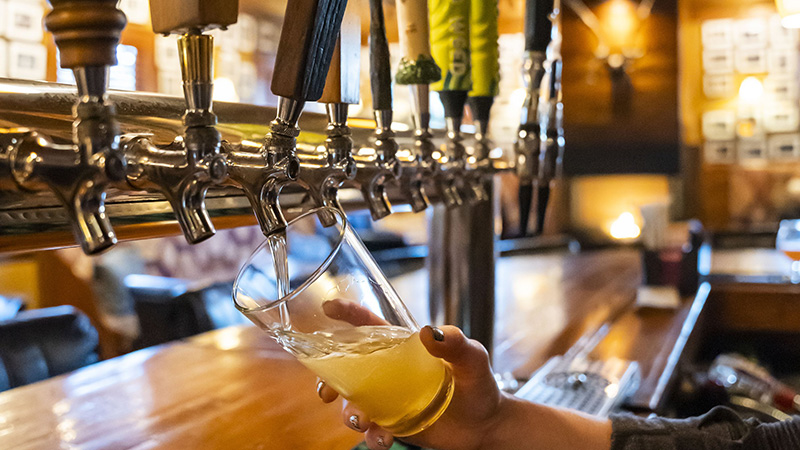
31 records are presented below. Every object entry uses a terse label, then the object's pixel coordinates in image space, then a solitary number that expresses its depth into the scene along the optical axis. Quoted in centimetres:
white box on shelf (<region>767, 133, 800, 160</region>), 723
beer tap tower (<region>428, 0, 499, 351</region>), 120
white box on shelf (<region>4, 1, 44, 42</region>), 411
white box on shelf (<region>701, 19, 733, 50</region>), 748
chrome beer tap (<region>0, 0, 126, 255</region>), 42
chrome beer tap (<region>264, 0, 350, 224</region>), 53
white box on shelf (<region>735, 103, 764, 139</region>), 741
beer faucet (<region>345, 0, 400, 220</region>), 75
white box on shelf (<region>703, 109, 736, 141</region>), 757
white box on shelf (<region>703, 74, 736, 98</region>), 757
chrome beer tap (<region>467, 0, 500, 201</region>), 94
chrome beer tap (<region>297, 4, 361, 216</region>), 66
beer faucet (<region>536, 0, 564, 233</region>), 104
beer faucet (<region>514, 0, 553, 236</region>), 99
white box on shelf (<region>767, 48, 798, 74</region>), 721
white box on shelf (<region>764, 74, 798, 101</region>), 720
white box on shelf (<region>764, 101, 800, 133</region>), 723
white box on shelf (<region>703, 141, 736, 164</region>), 756
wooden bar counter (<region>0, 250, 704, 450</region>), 97
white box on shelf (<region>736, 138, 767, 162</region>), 741
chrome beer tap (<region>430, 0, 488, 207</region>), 89
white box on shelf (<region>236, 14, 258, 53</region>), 574
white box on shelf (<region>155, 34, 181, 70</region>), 425
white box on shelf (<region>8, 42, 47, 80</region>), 395
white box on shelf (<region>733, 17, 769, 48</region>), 733
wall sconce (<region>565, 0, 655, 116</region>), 664
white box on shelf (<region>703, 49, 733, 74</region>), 752
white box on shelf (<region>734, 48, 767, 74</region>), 736
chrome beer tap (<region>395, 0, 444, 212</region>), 83
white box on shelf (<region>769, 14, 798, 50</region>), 720
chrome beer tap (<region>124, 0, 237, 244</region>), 48
